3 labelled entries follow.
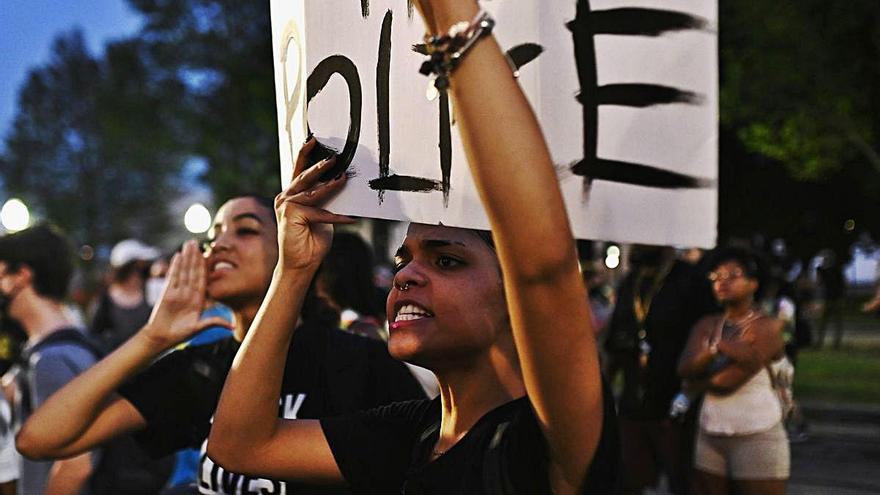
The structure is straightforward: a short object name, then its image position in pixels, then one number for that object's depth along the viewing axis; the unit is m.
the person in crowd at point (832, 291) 22.38
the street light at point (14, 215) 10.64
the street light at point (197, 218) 12.51
